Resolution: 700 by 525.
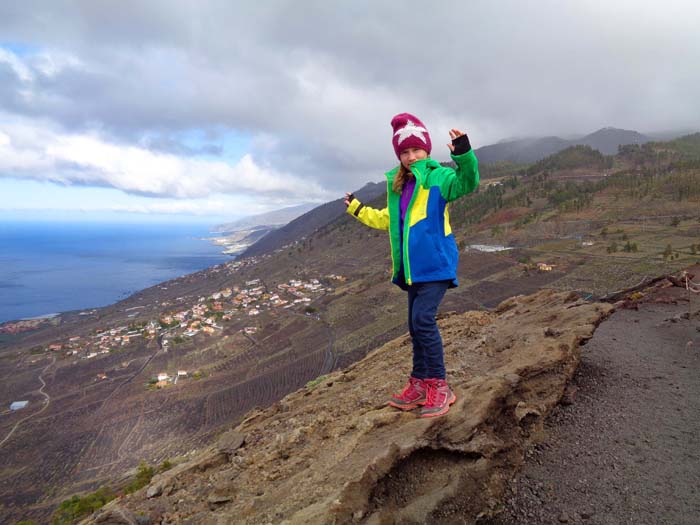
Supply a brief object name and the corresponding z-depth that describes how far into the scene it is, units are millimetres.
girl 3138
